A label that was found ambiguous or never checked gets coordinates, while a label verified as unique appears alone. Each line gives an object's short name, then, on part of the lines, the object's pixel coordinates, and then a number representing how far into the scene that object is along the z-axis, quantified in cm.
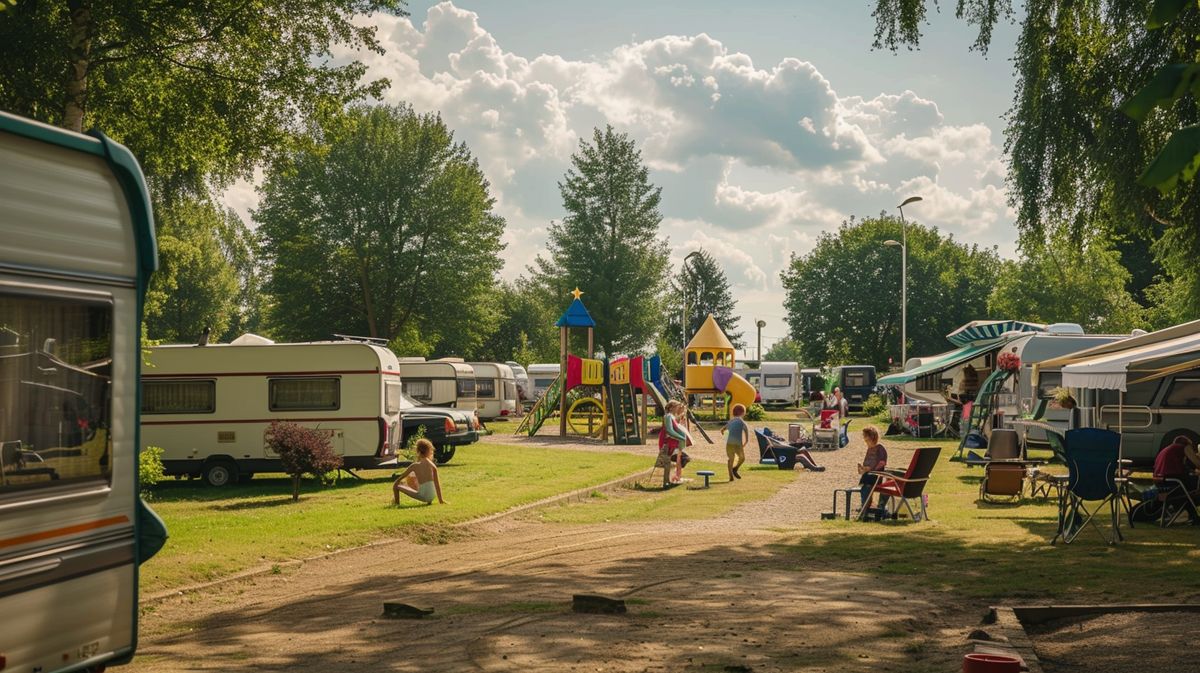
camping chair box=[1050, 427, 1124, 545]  1312
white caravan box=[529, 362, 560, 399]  5984
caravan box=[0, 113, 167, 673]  550
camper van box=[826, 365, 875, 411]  6303
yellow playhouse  4653
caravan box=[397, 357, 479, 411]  3941
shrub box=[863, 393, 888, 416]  5512
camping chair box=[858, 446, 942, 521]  1575
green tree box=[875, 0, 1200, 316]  1516
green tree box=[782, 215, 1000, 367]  7994
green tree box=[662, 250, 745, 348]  10381
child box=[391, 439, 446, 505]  1734
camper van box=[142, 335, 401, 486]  2247
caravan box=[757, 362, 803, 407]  6762
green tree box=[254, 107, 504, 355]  5081
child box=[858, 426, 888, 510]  1639
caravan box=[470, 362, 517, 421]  4775
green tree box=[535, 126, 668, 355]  6612
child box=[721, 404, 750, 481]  2247
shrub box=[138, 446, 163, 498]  1895
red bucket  622
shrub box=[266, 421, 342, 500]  1873
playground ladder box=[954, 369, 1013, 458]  2956
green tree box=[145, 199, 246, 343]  6975
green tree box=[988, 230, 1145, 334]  5559
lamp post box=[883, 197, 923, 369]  5128
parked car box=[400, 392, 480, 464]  2606
